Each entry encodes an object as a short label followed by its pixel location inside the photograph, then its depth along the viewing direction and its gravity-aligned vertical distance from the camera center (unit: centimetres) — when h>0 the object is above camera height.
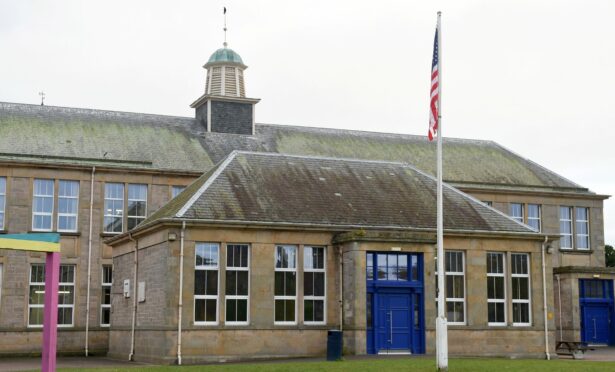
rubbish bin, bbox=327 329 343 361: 2956 -130
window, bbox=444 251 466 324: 3528 +66
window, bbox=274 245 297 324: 3350 +73
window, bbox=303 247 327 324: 3388 +70
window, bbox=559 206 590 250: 5466 +453
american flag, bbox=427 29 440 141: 2641 +587
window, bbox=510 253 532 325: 3625 +64
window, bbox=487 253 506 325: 3594 +56
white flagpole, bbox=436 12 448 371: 2438 +58
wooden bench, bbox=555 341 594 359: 3631 -176
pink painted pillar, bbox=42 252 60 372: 1841 -14
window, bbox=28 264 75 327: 4294 +37
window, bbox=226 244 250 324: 3275 +75
